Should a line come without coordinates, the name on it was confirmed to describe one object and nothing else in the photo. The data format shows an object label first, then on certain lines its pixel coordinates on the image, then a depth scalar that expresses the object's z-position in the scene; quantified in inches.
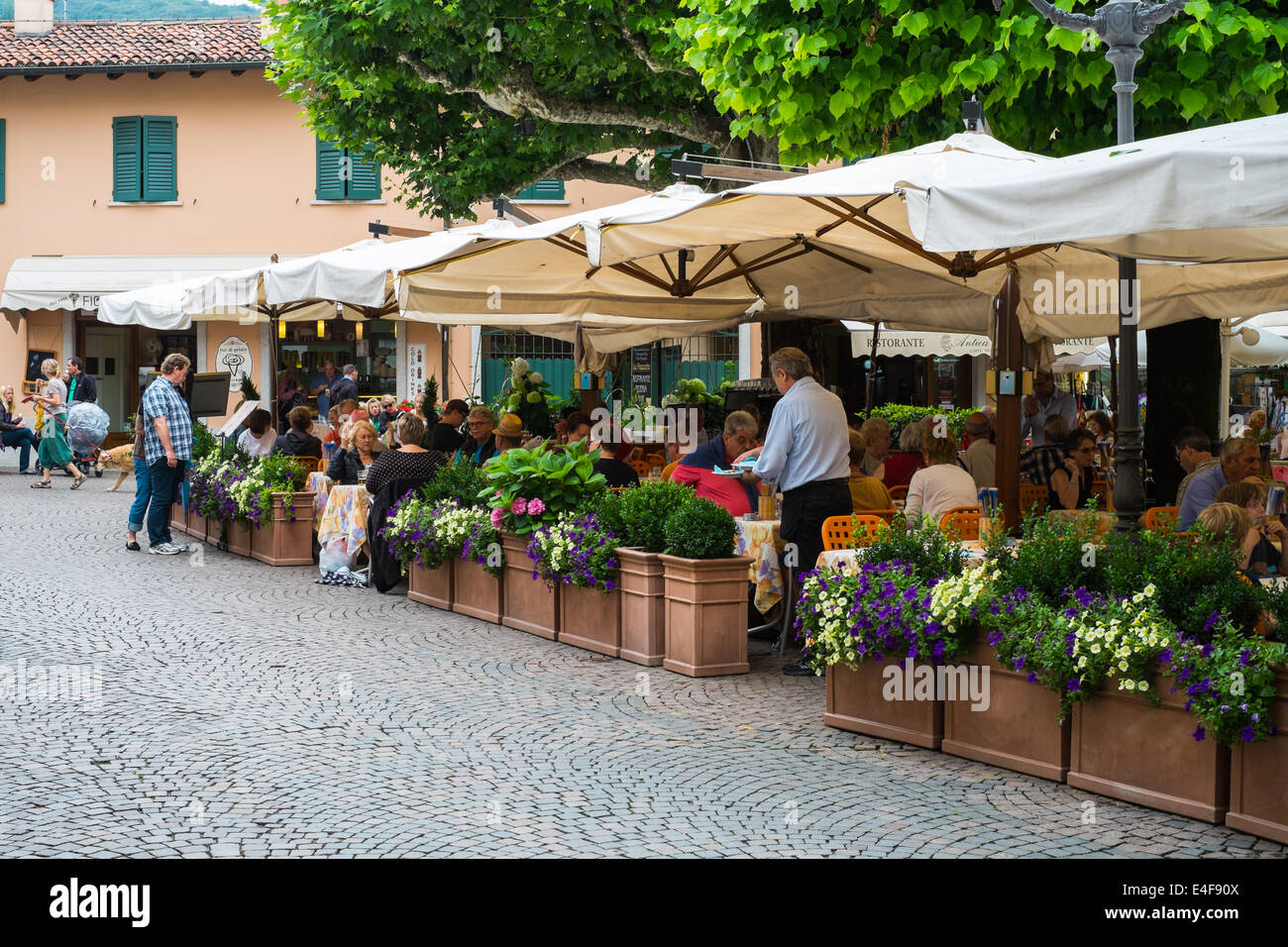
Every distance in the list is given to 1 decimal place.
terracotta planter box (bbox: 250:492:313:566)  537.0
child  277.4
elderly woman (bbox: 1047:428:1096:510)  448.5
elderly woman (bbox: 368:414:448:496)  458.9
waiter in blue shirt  347.9
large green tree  422.0
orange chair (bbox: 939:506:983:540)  354.9
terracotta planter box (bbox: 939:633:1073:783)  246.4
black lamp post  299.9
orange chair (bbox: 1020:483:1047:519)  459.5
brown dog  839.7
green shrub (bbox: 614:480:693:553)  350.3
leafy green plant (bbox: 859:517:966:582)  272.8
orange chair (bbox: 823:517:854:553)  342.0
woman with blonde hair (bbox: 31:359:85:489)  893.2
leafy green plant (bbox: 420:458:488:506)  425.7
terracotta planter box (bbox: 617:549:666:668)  347.6
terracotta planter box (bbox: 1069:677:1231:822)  222.2
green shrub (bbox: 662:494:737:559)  337.7
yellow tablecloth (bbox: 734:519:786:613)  367.6
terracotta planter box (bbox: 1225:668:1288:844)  210.5
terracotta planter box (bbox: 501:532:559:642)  386.0
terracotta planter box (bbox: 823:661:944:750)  268.4
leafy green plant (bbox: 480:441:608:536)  386.6
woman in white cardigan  368.2
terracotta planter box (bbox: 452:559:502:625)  412.2
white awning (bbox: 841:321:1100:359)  856.3
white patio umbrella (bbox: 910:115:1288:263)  216.4
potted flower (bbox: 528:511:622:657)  358.6
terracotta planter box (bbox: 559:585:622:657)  362.0
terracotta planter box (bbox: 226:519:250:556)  564.4
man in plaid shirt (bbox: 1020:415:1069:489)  470.6
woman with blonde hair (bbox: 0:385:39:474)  939.3
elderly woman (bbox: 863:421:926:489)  492.1
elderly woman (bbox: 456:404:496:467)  530.9
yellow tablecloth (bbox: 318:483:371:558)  484.7
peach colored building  1151.6
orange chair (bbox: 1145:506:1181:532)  348.8
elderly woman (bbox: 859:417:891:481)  470.0
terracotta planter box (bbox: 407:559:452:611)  435.8
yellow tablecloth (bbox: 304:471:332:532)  529.0
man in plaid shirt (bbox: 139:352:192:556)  554.3
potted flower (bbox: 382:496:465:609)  425.5
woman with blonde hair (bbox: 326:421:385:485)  491.2
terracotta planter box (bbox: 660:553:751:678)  335.0
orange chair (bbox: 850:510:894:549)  293.9
